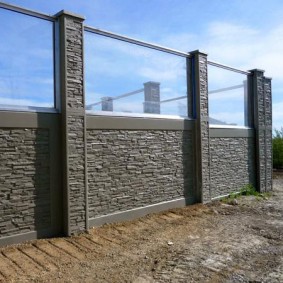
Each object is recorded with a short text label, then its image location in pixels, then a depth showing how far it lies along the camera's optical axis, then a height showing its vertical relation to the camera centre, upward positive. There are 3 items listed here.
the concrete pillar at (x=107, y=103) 6.63 +0.81
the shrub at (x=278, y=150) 17.77 -0.32
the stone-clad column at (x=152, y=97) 7.54 +1.03
